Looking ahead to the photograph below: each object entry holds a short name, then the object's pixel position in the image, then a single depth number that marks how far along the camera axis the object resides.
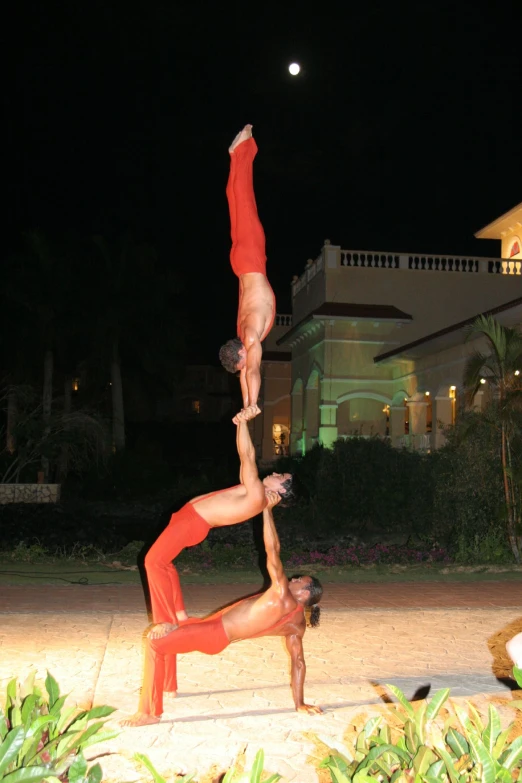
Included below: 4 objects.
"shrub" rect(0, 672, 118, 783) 3.03
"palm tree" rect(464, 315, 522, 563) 11.97
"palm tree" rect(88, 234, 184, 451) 29.81
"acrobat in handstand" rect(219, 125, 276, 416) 5.21
